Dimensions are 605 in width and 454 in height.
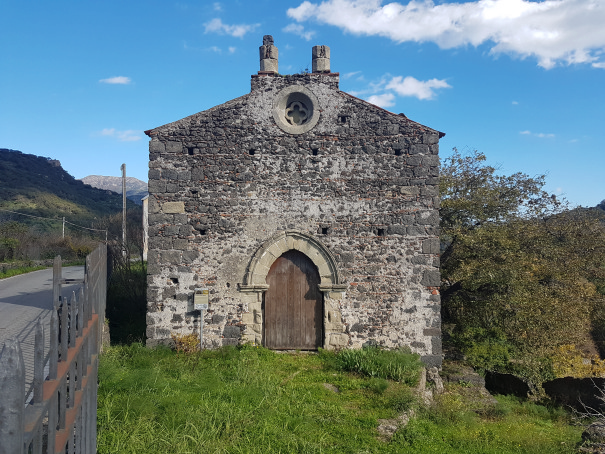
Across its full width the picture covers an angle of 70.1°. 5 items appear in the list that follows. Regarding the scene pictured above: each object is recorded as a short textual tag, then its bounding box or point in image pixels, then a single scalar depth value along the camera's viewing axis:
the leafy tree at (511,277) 10.35
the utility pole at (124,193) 18.07
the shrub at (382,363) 8.09
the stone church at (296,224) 9.30
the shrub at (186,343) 9.16
